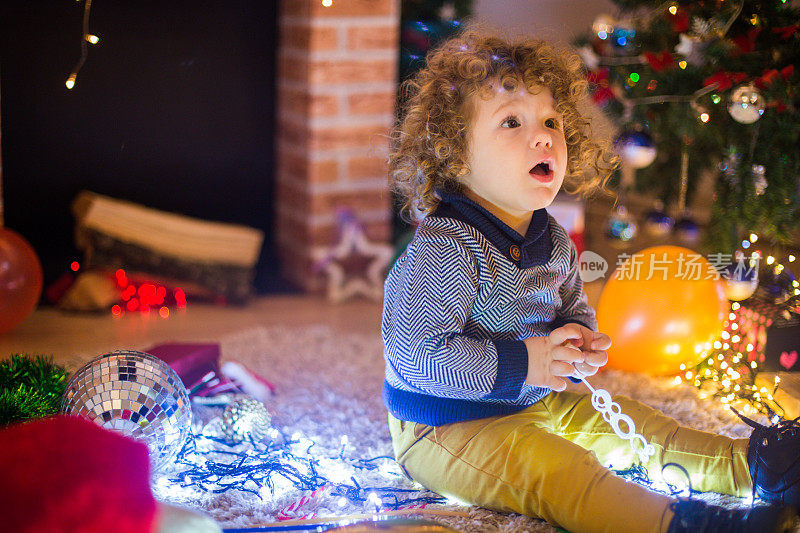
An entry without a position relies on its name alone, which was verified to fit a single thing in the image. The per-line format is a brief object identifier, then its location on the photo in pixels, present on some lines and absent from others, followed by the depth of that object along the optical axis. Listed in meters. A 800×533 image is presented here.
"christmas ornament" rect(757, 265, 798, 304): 1.40
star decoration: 2.09
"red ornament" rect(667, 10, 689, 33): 1.60
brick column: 2.05
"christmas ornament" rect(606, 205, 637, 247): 1.77
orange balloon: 1.44
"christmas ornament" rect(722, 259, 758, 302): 1.45
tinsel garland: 1.05
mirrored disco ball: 1.04
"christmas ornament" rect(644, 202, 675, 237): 1.79
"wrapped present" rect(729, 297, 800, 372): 1.33
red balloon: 1.52
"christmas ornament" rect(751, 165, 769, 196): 1.58
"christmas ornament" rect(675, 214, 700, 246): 1.77
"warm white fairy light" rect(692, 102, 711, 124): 1.62
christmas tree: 1.54
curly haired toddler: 1.02
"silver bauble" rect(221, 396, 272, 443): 1.21
